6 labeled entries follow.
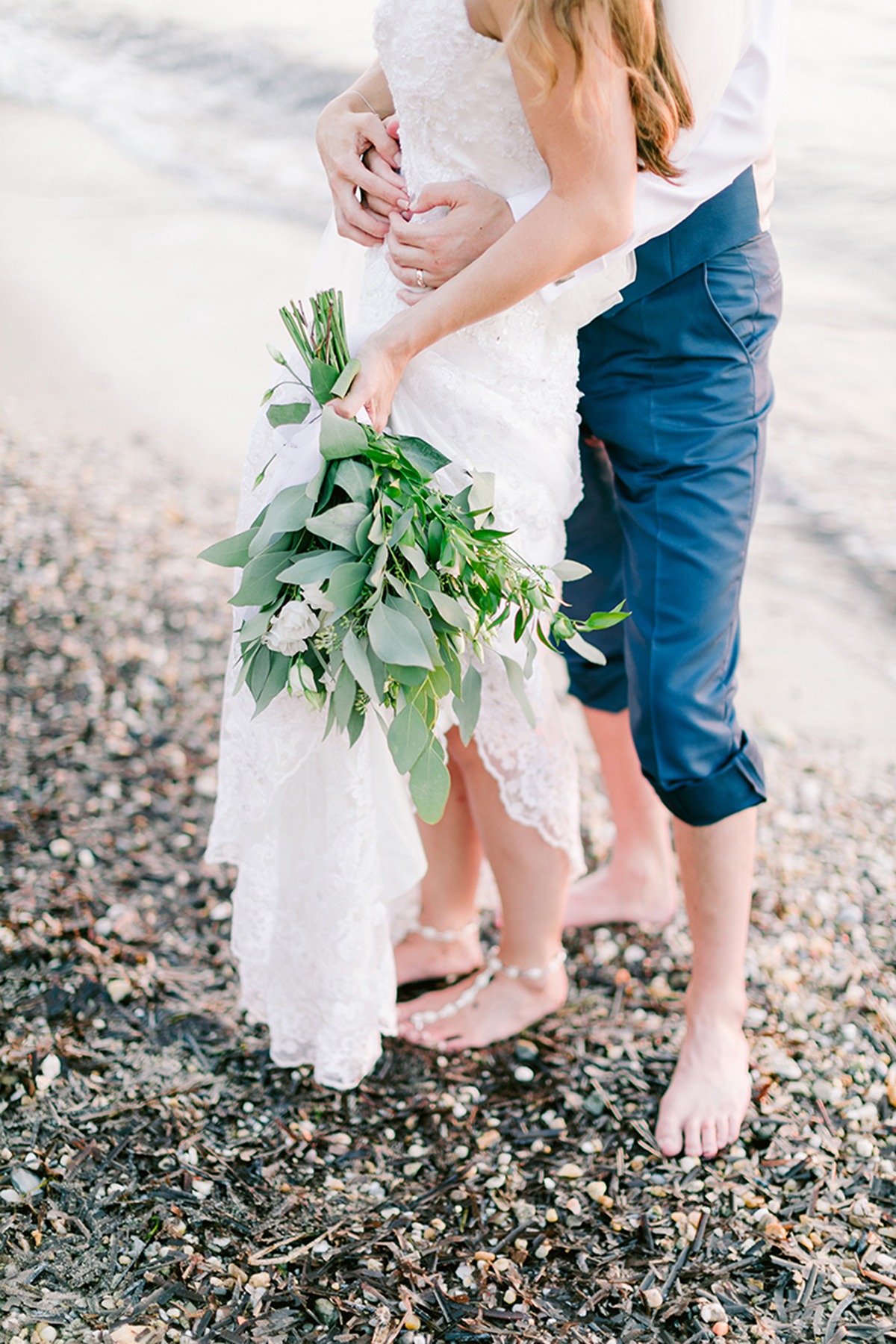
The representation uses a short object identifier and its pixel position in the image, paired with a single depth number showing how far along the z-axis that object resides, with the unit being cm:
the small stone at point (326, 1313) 182
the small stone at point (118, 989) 240
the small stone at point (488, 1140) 219
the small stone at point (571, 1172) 213
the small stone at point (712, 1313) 186
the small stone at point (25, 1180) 195
